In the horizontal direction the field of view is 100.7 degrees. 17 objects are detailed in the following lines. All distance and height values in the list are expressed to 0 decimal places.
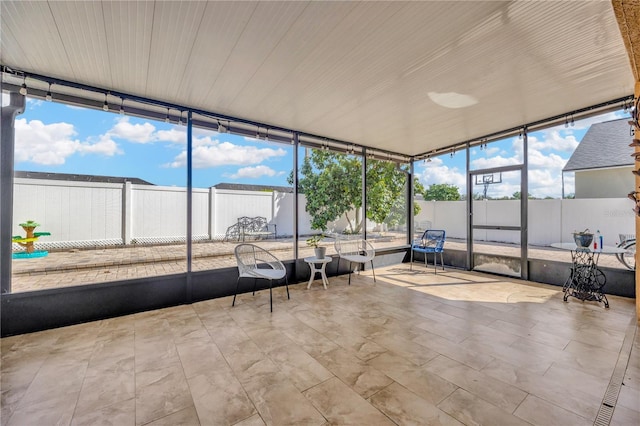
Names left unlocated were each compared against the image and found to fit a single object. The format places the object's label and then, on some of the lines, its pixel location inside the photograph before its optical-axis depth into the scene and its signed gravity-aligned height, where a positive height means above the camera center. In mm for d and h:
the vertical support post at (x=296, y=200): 4414 +229
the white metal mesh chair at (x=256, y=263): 3260 -683
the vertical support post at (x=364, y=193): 5375 +439
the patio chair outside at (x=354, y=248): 4727 -636
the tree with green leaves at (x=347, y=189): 5746 +565
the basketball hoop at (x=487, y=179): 4879 +663
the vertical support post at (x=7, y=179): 2564 +336
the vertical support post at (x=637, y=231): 2712 -175
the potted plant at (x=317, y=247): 4211 -525
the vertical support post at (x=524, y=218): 4469 -56
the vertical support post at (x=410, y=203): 6301 +275
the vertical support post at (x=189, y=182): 3521 +427
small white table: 4137 -806
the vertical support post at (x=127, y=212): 3336 +26
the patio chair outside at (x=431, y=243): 5225 -600
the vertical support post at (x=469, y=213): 5199 +31
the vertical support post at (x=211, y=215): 3902 -12
